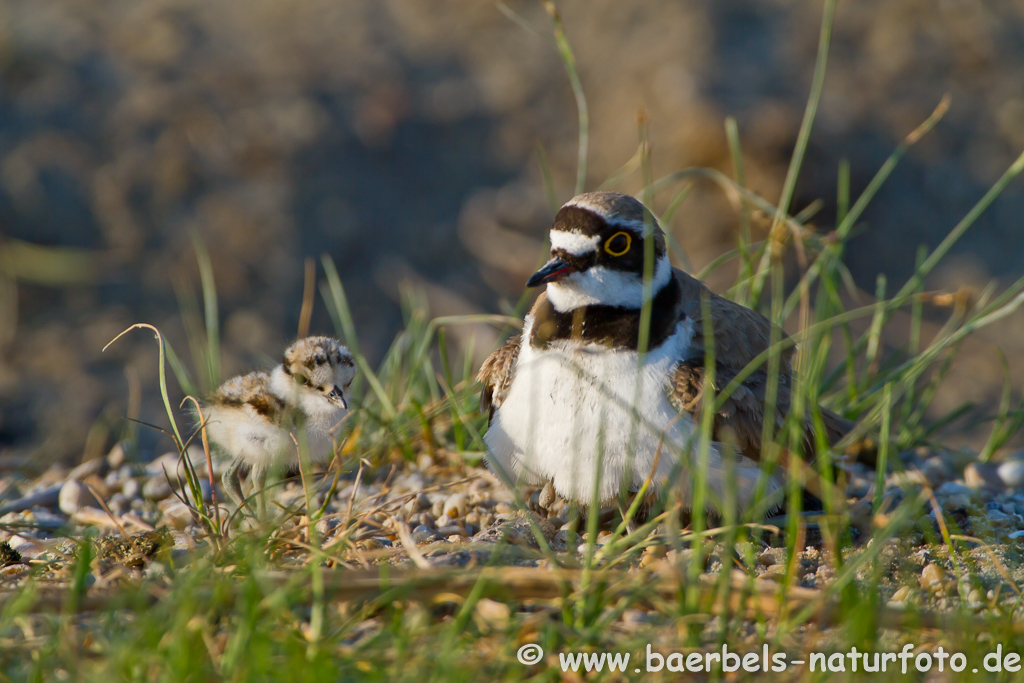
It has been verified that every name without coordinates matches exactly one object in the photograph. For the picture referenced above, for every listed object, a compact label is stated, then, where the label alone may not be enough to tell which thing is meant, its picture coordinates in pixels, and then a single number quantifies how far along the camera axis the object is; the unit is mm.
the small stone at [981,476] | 8031
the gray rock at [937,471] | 8133
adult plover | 6328
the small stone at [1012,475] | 8219
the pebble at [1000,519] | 6914
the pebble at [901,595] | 5713
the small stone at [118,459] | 8609
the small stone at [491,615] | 4789
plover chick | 7496
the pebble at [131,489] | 7875
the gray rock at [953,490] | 7559
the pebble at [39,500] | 7500
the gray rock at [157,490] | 7836
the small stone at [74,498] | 7466
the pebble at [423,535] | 6523
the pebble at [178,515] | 6746
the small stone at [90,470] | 8380
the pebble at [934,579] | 5730
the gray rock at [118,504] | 7554
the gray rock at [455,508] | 7250
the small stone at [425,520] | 7023
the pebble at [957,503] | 7160
